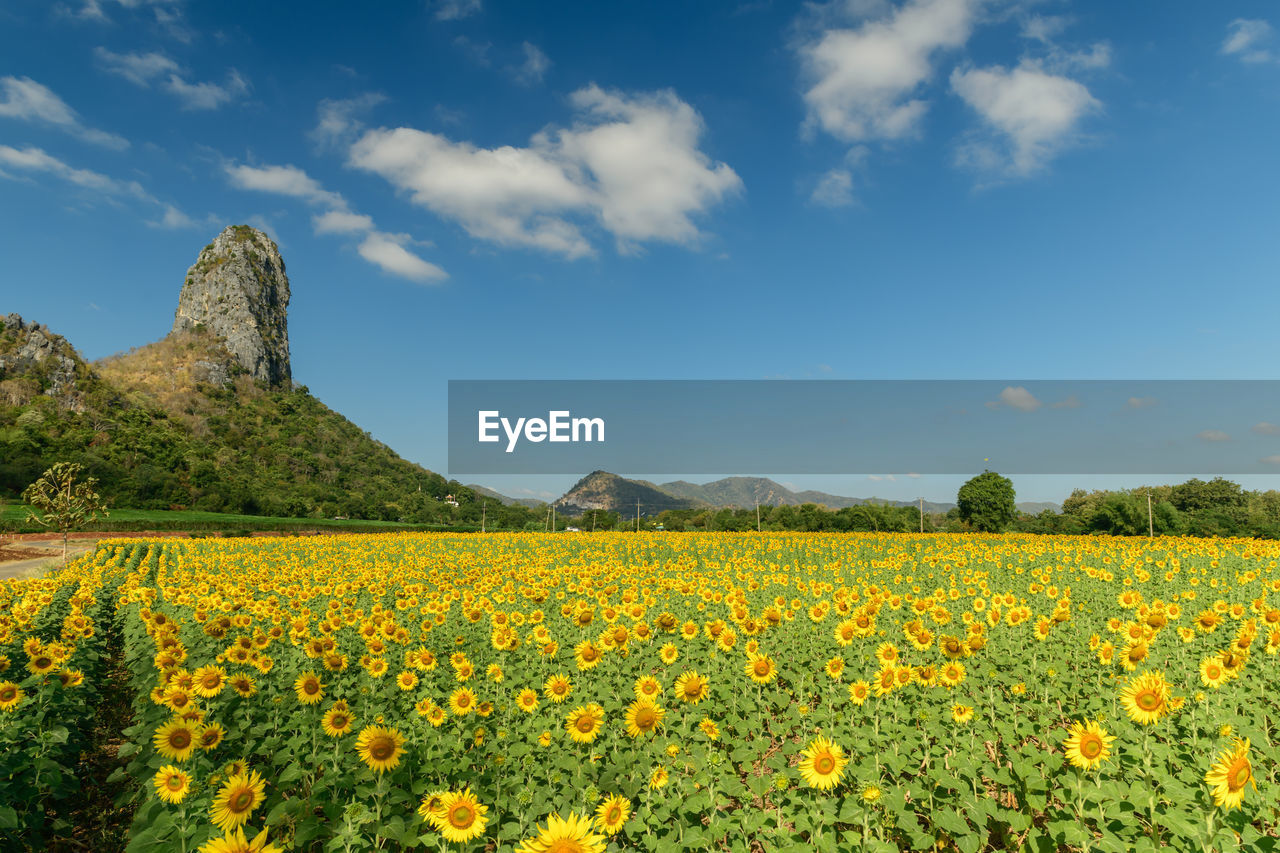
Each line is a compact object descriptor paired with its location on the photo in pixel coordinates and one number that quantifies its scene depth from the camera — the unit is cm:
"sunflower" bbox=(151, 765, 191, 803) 379
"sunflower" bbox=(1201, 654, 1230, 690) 573
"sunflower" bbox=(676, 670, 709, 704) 545
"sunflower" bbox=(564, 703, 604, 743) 514
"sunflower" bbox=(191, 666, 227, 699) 553
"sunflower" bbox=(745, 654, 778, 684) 651
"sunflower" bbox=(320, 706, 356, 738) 525
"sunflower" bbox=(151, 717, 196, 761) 425
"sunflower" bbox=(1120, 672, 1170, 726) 468
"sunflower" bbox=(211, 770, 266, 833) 351
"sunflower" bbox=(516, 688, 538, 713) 600
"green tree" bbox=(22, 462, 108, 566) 2834
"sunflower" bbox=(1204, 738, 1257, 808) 346
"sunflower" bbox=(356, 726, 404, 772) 440
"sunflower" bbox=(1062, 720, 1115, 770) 421
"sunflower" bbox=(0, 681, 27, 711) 560
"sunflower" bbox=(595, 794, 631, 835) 394
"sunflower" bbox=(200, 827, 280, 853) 281
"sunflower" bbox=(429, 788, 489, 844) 362
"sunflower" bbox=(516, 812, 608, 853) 295
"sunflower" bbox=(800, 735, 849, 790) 414
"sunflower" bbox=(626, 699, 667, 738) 496
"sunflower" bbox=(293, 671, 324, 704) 573
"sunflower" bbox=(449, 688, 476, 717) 586
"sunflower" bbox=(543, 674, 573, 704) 598
